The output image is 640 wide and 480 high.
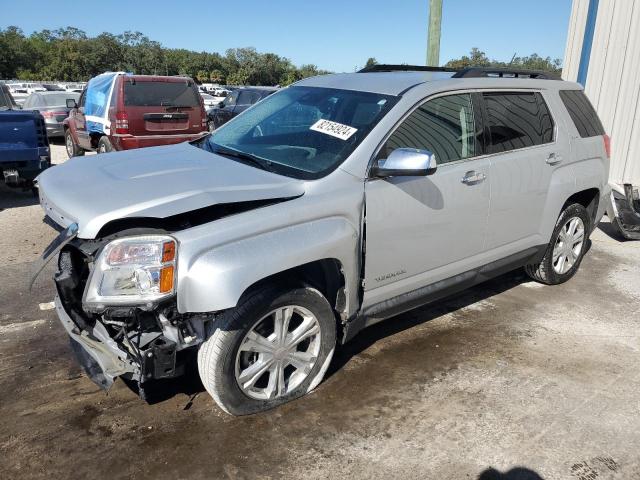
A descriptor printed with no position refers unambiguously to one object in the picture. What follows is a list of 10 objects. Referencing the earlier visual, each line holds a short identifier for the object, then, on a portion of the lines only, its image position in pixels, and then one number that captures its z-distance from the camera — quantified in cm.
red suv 959
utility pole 794
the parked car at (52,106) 1502
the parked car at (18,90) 2328
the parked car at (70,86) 3585
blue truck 715
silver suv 256
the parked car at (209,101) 2327
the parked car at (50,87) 3252
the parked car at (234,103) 1366
